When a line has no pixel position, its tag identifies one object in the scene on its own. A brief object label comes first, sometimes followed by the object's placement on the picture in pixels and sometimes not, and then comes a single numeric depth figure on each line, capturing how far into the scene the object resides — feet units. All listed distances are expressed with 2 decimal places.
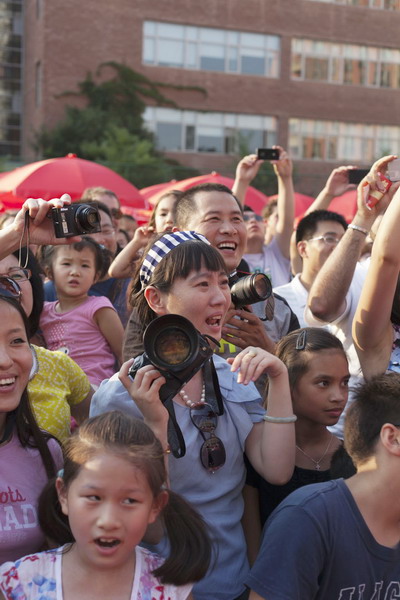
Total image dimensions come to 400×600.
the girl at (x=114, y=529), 6.75
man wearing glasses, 14.87
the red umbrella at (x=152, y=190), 37.07
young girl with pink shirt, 13.74
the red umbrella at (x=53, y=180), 25.40
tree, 88.58
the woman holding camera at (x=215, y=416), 7.86
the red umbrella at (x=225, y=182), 30.55
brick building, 97.60
